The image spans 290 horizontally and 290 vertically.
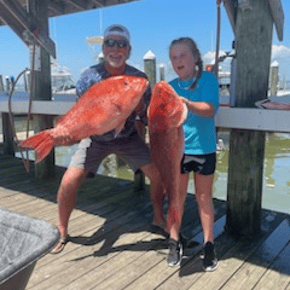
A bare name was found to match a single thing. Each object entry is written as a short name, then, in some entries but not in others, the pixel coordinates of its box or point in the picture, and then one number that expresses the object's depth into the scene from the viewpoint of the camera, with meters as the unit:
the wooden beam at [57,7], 5.62
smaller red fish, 2.15
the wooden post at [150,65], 14.90
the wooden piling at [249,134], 2.90
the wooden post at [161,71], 22.67
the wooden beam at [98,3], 5.26
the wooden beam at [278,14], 2.88
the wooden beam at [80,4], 5.36
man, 2.79
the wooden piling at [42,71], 4.81
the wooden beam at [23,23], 4.32
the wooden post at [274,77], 19.11
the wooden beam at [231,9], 3.12
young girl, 2.38
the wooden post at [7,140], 7.47
